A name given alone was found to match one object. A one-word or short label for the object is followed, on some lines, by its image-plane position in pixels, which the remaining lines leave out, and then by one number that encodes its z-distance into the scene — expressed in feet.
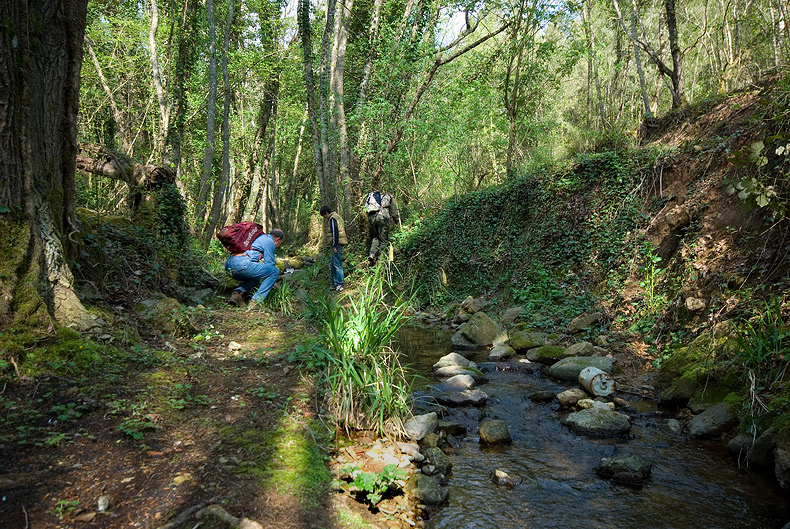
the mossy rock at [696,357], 15.61
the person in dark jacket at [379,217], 35.94
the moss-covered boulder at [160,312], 16.15
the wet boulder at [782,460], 10.39
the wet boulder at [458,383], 17.57
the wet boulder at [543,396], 16.84
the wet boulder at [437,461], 11.31
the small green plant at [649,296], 21.18
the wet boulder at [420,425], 12.46
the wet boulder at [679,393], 15.47
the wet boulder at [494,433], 13.35
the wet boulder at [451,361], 20.42
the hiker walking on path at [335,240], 31.48
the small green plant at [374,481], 9.12
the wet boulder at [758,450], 11.21
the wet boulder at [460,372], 19.20
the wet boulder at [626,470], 11.25
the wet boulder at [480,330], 25.53
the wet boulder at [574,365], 18.81
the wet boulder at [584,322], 23.35
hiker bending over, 24.12
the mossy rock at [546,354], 21.04
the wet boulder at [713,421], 13.16
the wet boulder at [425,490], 10.00
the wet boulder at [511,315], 27.50
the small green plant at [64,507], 6.79
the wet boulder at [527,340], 23.18
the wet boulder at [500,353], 22.58
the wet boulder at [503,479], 11.16
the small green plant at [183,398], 11.00
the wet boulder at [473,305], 30.76
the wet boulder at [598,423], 13.93
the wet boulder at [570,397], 16.03
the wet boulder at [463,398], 16.07
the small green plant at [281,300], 24.74
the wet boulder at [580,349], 20.54
